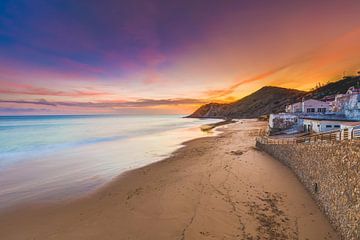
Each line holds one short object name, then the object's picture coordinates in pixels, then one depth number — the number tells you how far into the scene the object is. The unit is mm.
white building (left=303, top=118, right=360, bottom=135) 21062
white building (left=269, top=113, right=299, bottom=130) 32003
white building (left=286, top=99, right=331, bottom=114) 43312
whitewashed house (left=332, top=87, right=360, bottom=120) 28077
